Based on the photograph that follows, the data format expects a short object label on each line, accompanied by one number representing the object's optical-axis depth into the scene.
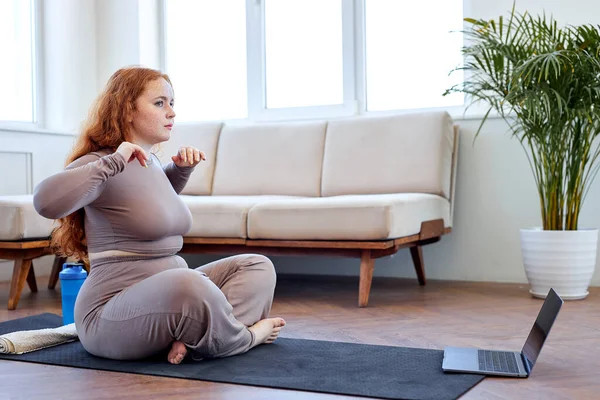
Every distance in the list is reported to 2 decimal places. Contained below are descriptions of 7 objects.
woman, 2.08
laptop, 2.01
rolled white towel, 2.41
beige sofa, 3.33
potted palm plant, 3.27
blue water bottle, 2.84
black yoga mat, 1.90
